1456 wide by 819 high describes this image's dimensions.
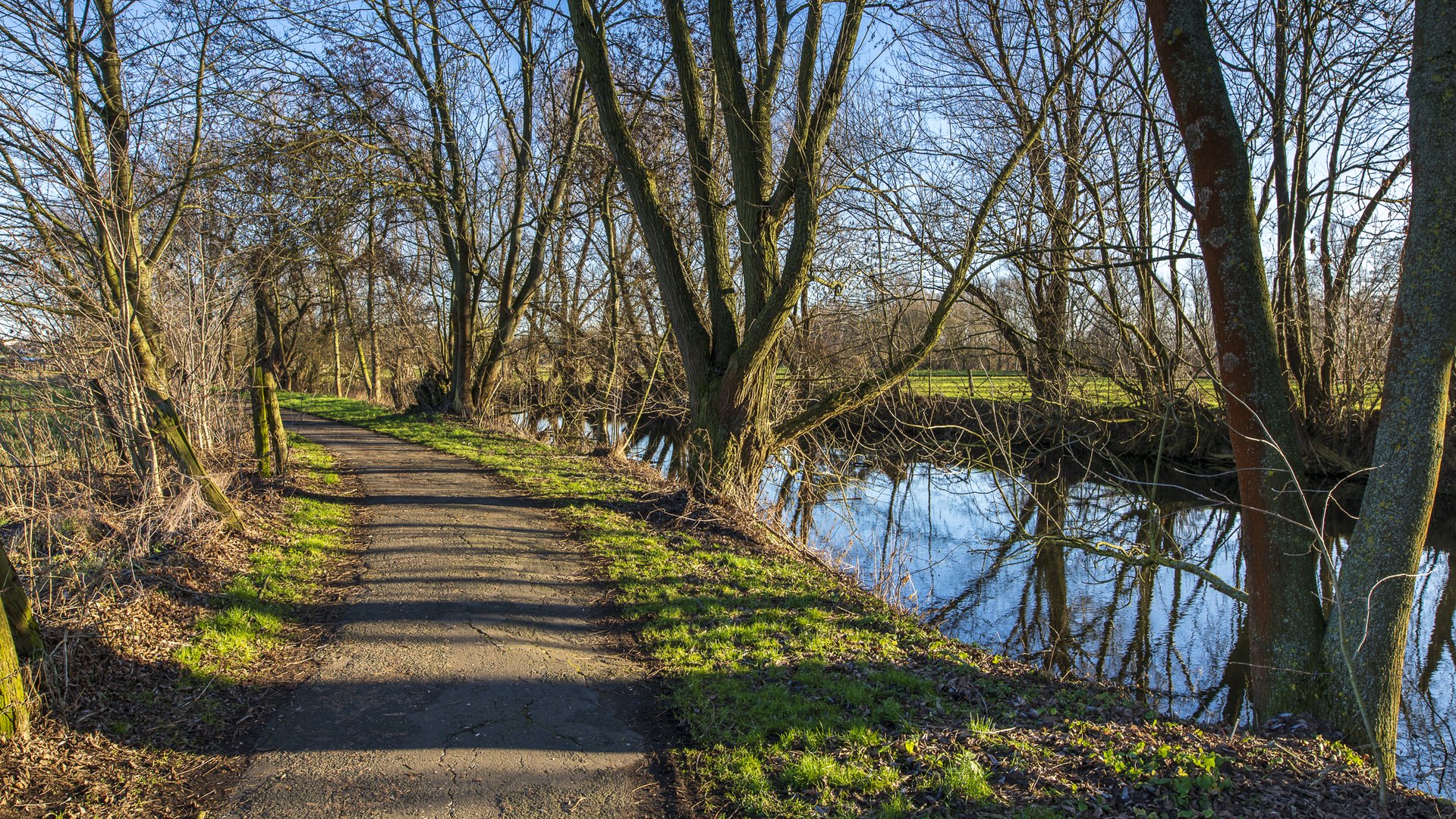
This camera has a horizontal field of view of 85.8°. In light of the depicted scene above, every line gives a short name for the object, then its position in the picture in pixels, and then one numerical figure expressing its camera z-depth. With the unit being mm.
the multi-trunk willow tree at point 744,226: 8945
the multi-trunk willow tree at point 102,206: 6906
